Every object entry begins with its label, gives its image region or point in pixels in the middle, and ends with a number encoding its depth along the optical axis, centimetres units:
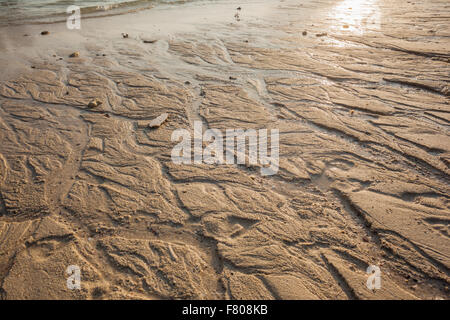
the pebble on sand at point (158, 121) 369
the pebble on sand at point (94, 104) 418
